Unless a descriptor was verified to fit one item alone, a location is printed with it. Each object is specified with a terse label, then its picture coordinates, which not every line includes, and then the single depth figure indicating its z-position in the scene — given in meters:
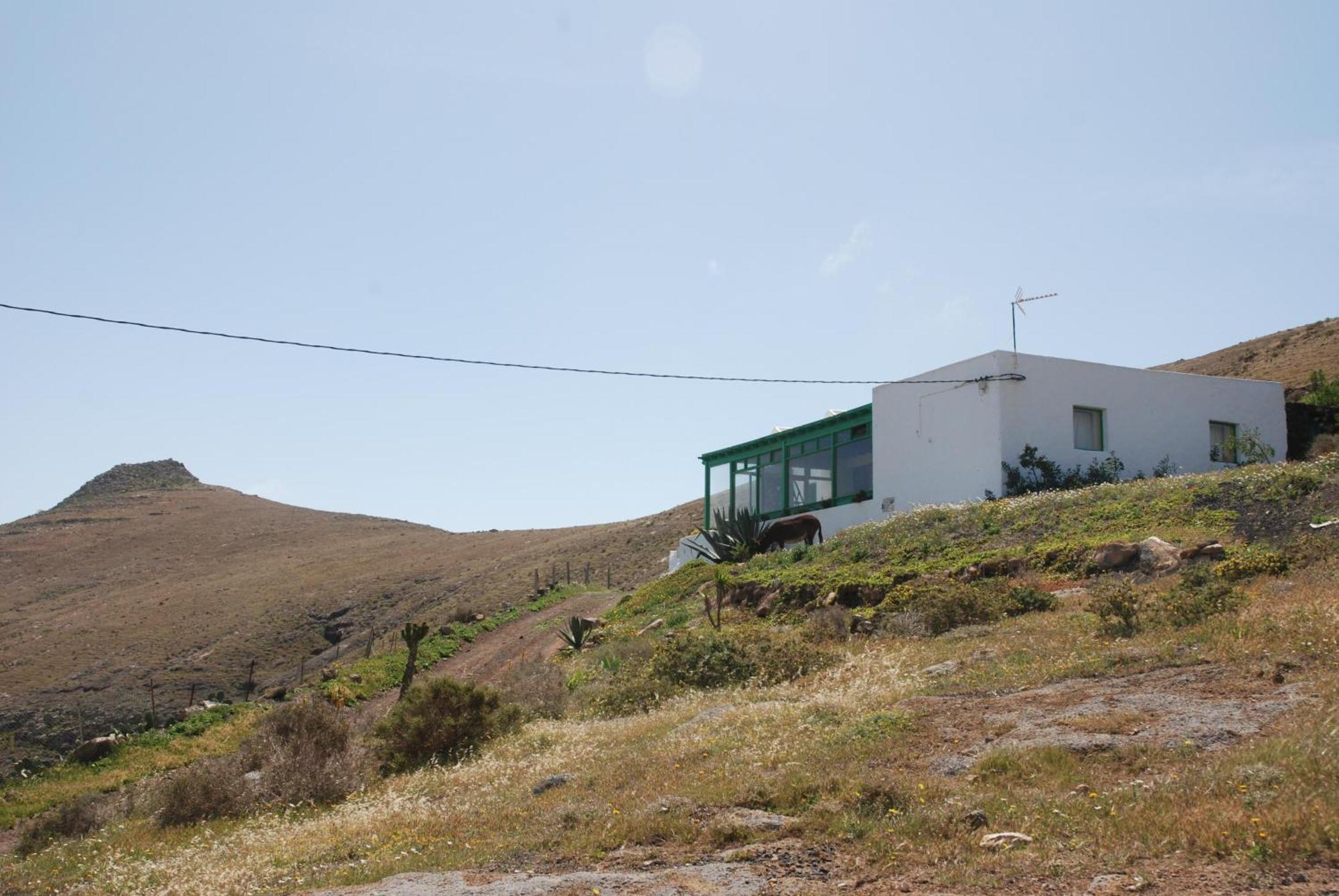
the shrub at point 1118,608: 12.31
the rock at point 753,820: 7.54
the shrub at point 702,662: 15.23
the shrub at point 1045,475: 23.84
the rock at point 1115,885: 5.64
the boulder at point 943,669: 12.20
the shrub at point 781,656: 14.55
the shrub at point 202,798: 12.77
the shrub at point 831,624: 16.72
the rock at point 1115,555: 16.05
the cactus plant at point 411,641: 22.30
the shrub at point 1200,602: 11.93
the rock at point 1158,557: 15.20
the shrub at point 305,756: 12.91
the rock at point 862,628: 16.77
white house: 24.52
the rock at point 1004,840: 6.48
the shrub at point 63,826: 13.37
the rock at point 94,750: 20.01
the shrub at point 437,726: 14.38
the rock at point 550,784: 10.19
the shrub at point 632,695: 15.19
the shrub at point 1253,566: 13.59
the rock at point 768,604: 20.50
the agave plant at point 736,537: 27.95
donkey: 27.84
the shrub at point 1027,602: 15.14
